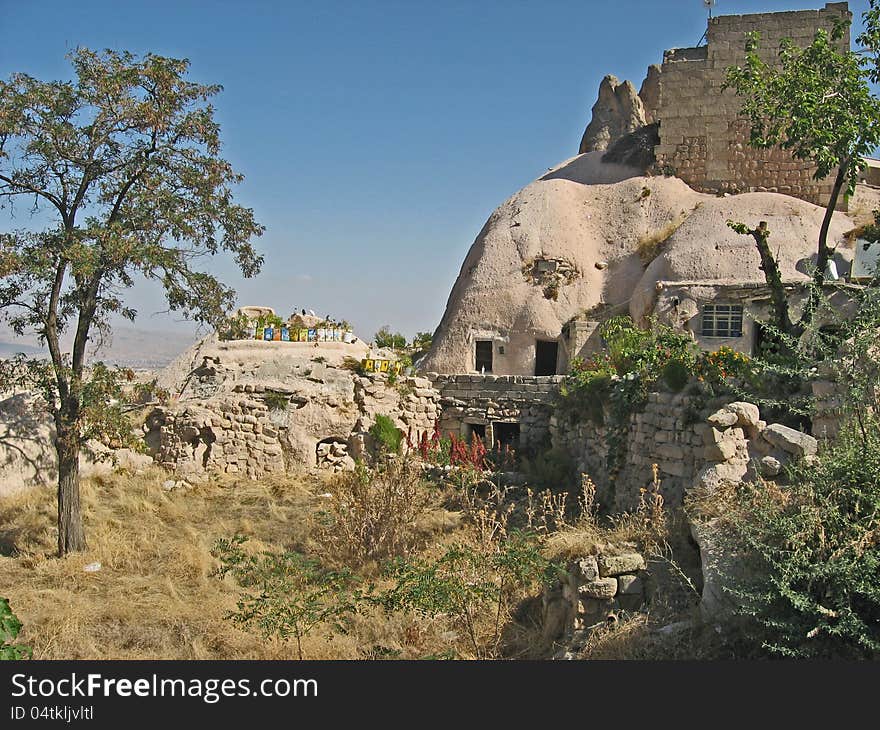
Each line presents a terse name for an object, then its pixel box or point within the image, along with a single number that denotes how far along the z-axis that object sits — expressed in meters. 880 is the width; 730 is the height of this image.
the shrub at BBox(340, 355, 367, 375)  14.37
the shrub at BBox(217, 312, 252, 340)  14.96
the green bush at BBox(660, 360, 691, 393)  9.54
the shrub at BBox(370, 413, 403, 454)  13.72
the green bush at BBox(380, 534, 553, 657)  6.52
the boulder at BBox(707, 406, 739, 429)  7.74
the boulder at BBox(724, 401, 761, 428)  7.73
